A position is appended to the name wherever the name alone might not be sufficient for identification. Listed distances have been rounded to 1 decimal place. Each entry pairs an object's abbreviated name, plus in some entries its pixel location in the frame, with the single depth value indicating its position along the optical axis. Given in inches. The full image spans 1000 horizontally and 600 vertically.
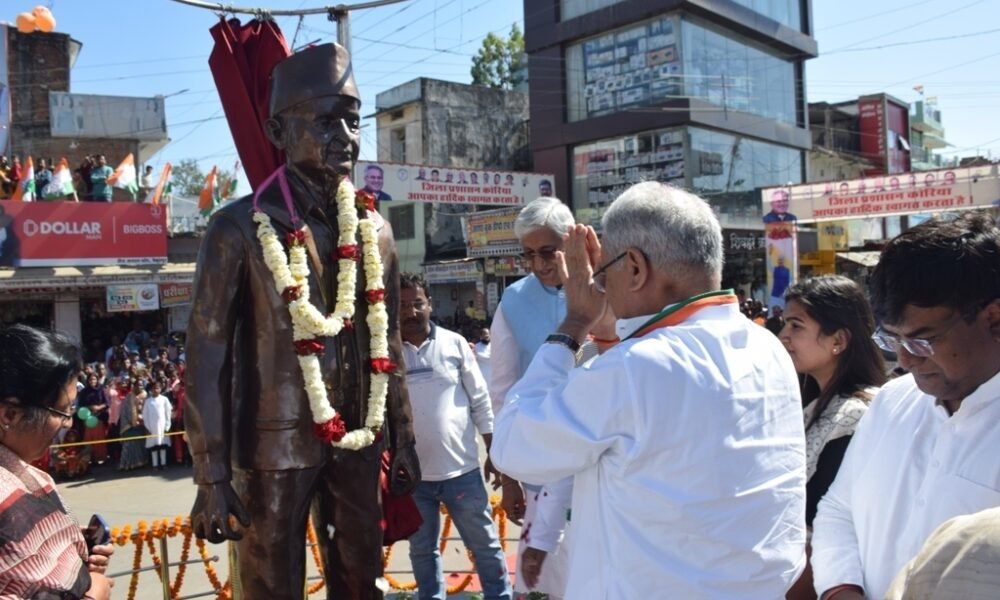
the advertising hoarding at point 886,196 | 555.2
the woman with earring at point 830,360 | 98.7
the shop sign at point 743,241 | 808.9
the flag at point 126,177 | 658.2
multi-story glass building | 871.1
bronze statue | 98.2
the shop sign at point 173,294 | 631.2
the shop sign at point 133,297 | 606.2
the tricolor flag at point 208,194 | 713.9
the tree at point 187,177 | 1768.0
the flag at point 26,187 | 593.6
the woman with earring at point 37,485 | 70.6
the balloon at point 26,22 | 409.1
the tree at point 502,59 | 1405.0
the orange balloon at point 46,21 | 399.3
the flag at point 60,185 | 603.5
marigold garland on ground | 177.0
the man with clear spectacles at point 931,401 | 60.3
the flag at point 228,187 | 777.6
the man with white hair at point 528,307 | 125.6
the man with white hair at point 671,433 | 62.9
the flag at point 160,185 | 680.4
